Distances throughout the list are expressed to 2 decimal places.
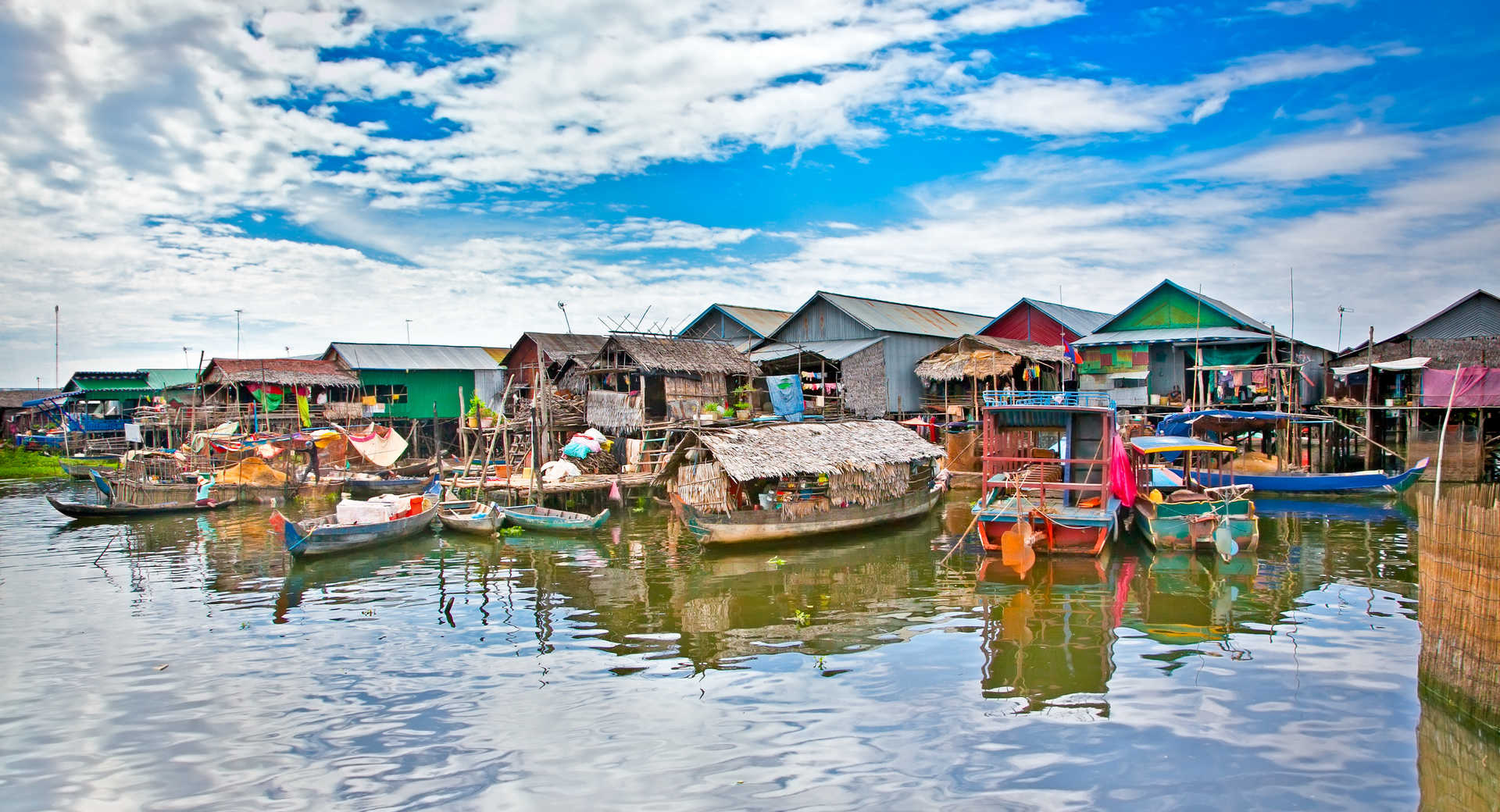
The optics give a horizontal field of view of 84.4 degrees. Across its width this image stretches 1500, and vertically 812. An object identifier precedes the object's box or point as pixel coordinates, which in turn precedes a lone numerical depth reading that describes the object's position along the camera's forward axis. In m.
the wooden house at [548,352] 37.59
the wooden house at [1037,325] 36.56
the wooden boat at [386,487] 29.62
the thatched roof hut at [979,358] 31.55
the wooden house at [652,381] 29.25
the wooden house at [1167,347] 29.70
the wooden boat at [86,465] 35.50
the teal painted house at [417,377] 40.75
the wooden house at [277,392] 36.59
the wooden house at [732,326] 38.38
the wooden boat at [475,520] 21.00
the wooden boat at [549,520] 21.34
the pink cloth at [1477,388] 24.09
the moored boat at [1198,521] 17.45
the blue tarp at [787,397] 31.44
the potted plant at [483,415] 32.46
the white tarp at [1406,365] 25.73
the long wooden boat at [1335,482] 22.56
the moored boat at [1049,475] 16.70
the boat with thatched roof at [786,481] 18.66
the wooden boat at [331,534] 17.98
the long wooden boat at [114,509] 24.19
